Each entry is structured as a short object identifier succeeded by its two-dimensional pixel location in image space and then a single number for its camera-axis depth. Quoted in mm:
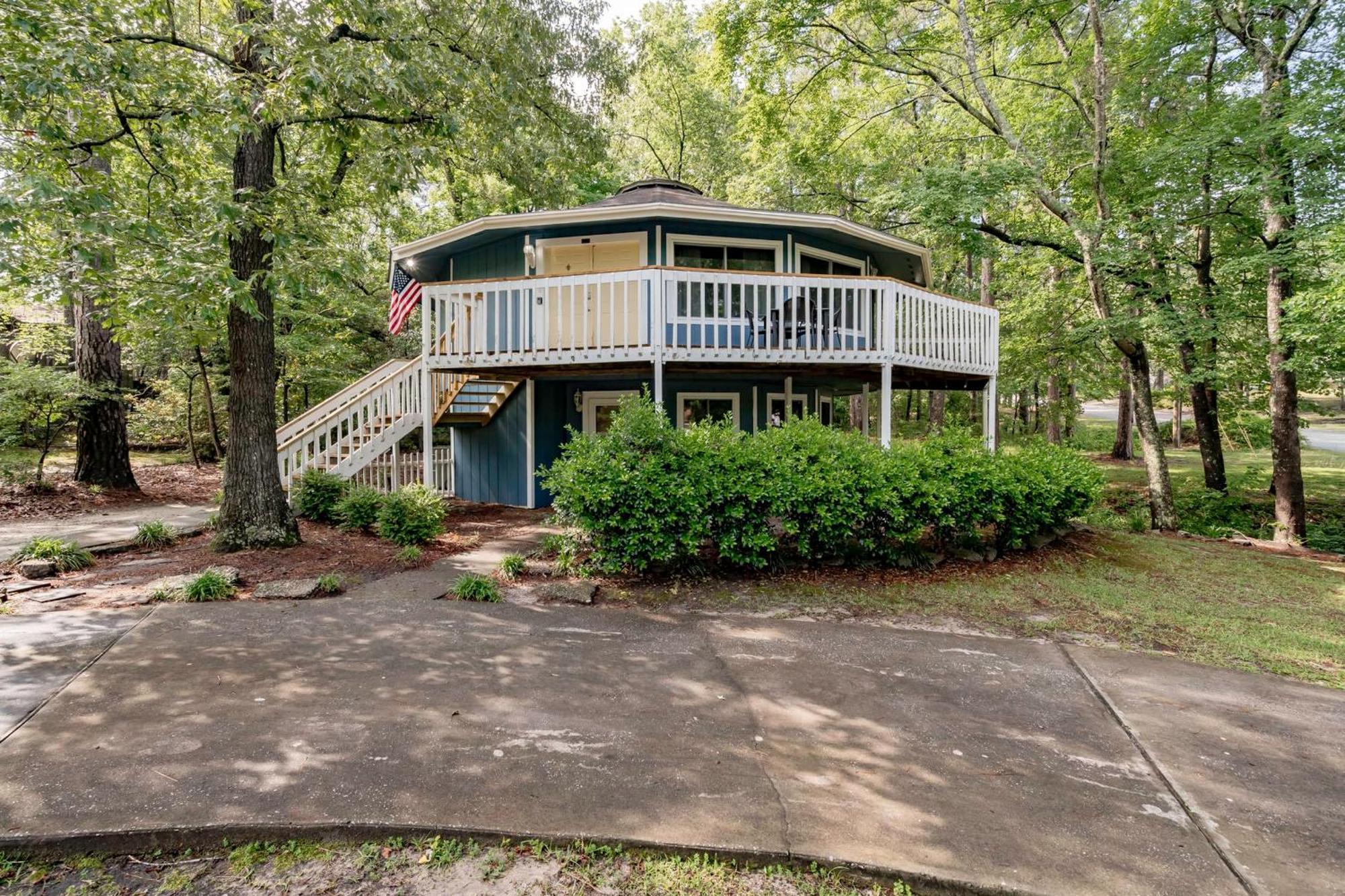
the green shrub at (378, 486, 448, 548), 7348
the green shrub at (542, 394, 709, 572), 5609
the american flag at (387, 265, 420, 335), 10867
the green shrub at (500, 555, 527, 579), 6039
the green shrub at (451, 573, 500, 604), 5375
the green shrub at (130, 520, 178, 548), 6859
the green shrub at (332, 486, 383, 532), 7797
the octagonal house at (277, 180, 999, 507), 8180
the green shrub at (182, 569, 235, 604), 5086
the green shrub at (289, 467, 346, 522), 8148
